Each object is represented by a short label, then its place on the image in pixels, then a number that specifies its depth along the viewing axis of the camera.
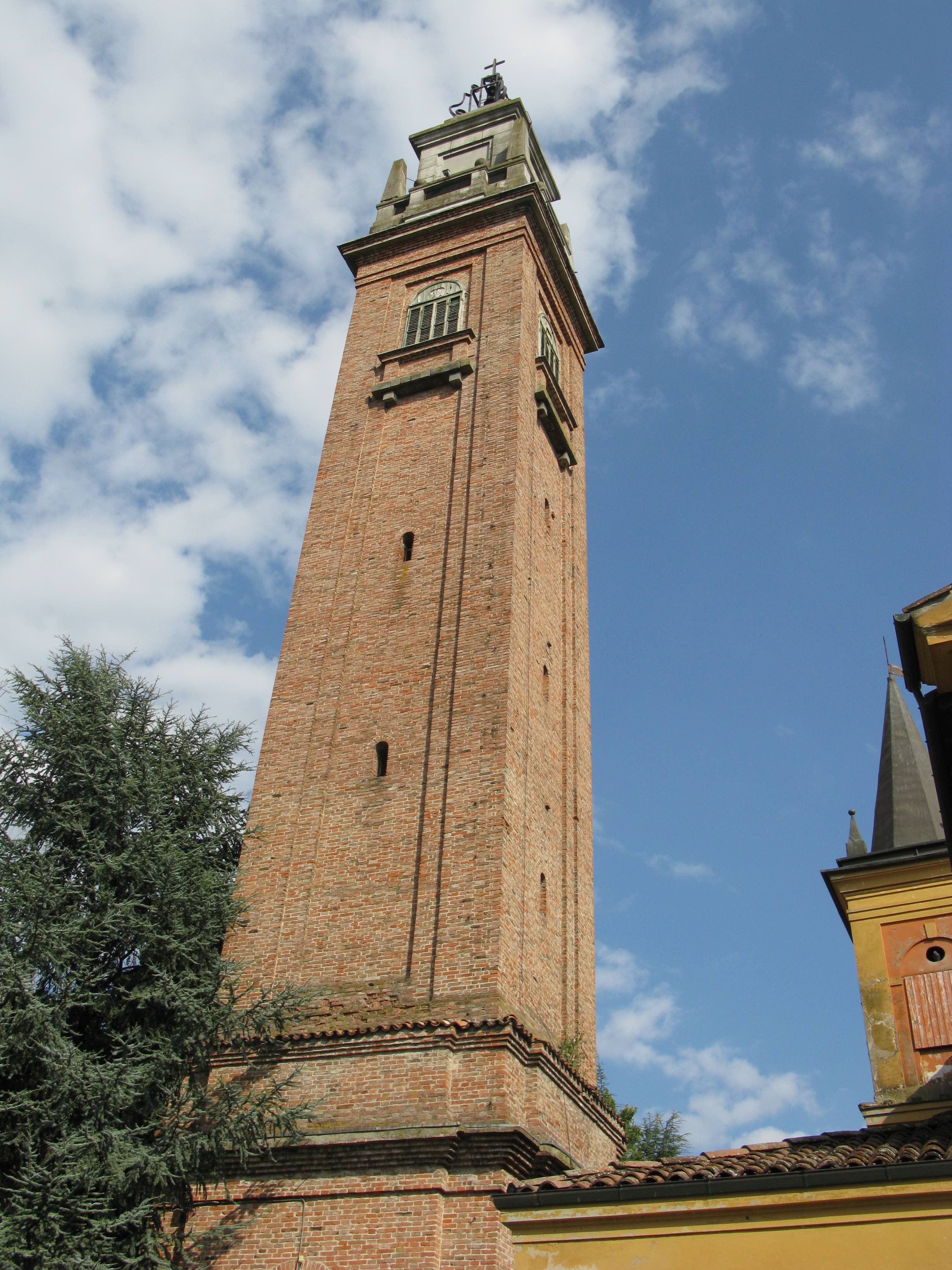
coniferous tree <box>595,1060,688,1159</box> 26.05
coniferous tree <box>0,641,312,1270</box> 11.80
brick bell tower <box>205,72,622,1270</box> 12.20
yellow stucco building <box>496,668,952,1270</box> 7.75
